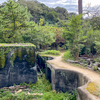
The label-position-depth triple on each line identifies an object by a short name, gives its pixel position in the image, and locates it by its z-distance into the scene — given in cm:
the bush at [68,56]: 1317
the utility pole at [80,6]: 1741
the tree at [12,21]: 1349
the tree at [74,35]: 1188
